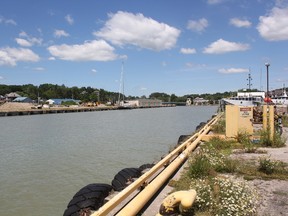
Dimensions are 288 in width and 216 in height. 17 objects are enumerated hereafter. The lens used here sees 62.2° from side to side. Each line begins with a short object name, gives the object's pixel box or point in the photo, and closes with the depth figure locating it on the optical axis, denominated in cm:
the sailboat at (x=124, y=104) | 10926
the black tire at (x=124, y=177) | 618
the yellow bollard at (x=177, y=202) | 402
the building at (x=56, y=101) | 11201
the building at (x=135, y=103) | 13142
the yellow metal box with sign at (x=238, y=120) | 1114
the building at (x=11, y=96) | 11963
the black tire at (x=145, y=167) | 794
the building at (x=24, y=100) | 10659
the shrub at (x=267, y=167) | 642
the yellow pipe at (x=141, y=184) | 399
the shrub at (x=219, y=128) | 1483
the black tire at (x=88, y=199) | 462
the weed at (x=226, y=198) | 394
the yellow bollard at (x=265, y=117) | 1138
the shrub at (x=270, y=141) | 1013
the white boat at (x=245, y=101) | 3523
